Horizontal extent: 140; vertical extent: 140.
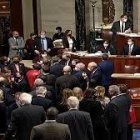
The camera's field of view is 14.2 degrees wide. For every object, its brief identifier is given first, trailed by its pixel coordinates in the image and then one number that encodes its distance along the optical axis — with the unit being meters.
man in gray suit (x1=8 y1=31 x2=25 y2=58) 19.91
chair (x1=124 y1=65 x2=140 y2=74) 16.47
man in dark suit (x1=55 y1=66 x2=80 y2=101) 13.13
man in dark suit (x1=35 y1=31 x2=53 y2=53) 19.73
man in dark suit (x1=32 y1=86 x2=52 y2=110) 10.65
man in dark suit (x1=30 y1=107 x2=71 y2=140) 8.84
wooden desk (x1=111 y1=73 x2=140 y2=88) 15.44
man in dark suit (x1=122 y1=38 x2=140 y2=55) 17.86
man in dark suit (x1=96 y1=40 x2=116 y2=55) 18.34
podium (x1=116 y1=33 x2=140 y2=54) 18.31
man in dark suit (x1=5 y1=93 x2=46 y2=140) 9.86
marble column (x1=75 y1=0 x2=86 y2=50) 22.89
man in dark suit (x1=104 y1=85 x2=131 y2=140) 10.77
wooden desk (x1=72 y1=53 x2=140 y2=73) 16.81
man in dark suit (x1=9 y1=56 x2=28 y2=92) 14.59
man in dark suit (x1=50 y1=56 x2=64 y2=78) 14.81
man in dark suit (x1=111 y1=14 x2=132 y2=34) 19.45
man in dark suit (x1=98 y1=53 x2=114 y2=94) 15.28
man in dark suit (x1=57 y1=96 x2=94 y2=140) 9.69
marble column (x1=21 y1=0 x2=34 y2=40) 23.44
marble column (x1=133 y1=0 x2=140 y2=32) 22.31
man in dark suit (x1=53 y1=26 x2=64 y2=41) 20.59
